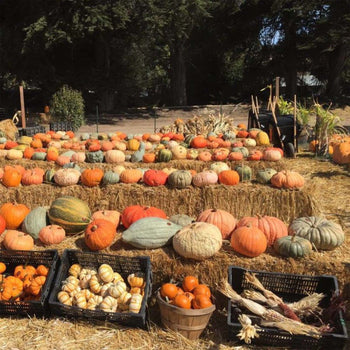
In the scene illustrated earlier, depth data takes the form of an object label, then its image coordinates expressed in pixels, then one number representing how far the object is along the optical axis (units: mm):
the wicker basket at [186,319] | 3105
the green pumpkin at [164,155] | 6969
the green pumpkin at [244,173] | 5977
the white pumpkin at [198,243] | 3533
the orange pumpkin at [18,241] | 4008
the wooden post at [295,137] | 8844
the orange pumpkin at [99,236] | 3840
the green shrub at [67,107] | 14766
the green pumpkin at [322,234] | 3730
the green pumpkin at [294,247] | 3545
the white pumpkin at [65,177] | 5609
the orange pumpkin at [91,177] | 5559
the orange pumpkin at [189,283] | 3407
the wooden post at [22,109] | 11164
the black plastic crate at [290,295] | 2879
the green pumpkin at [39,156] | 7191
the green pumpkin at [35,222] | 4348
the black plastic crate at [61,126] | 12195
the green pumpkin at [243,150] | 7234
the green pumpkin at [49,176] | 5812
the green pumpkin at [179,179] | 5516
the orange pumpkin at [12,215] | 4637
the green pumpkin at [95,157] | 6941
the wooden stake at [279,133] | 8930
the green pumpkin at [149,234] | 3828
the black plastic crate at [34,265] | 3402
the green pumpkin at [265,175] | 5691
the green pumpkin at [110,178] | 5645
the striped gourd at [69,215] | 4371
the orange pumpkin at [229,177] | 5652
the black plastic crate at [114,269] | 3236
